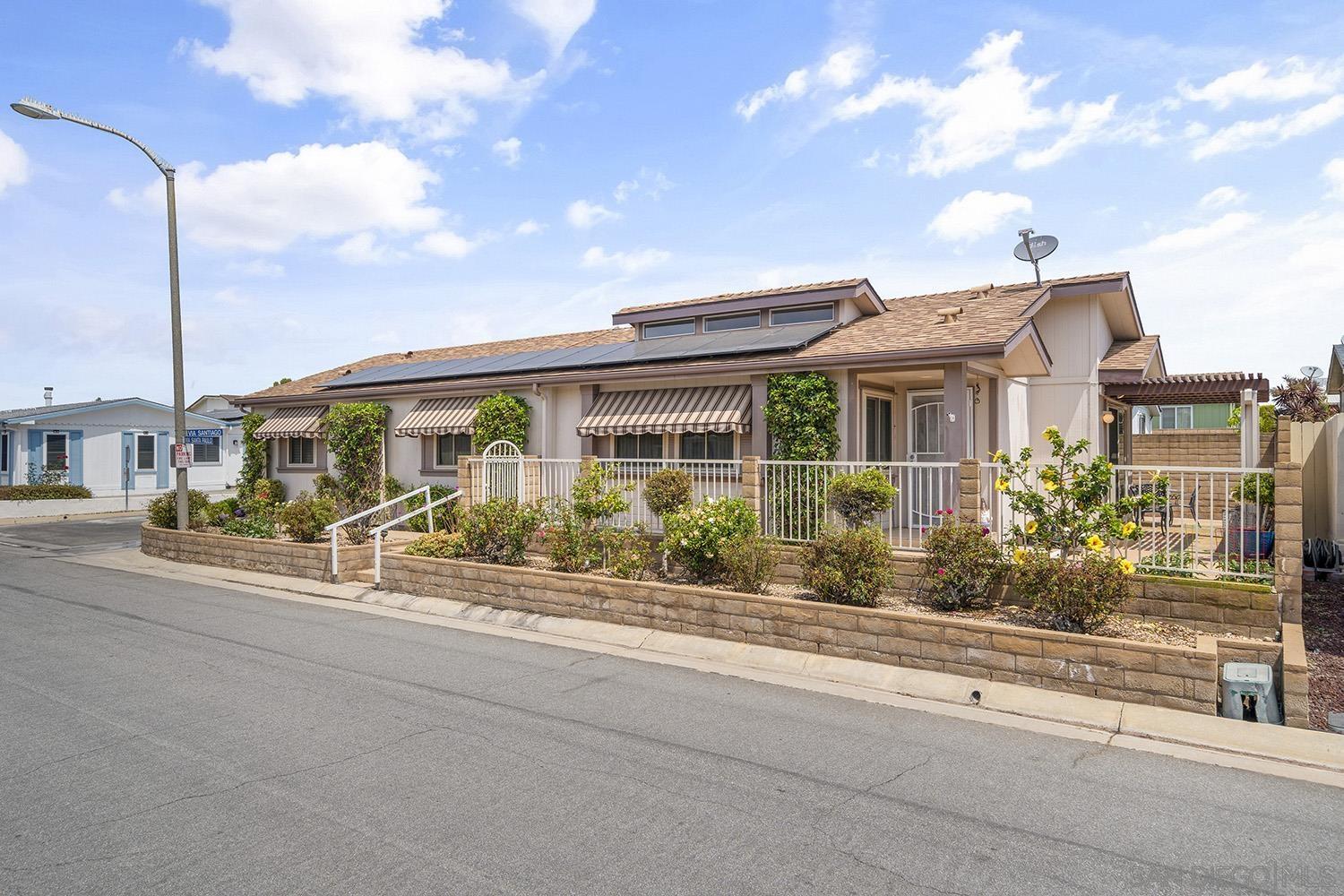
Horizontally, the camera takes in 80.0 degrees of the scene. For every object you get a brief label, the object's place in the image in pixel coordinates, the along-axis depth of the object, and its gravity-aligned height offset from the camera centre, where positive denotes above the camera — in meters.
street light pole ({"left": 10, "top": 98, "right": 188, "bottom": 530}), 14.70 +2.37
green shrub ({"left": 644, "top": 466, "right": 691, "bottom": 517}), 11.19 -0.58
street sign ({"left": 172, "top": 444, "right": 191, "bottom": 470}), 15.31 -0.03
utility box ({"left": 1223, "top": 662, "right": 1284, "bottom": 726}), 6.16 -1.96
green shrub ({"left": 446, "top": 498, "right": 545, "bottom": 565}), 11.24 -1.11
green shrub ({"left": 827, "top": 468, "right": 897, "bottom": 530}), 9.54 -0.57
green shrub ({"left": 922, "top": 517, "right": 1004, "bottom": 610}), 8.23 -1.25
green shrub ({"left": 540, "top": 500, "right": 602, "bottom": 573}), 10.47 -1.26
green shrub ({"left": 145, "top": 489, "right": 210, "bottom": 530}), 16.95 -1.21
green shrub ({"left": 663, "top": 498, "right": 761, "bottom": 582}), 9.51 -0.99
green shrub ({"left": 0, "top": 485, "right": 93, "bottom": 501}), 26.69 -1.23
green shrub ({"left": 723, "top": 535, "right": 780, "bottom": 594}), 9.10 -1.32
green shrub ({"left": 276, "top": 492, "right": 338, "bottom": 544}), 13.84 -1.12
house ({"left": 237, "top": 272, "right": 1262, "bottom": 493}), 12.50 +1.25
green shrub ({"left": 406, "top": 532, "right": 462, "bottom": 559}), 12.05 -1.44
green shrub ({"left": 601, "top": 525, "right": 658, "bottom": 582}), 9.98 -1.33
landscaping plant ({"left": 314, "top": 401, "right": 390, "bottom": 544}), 18.17 +0.10
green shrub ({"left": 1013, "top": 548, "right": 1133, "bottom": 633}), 7.14 -1.30
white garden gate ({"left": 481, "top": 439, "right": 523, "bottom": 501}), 12.80 -0.40
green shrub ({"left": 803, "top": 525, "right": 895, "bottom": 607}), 8.25 -1.27
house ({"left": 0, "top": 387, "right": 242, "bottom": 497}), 28.58 +0.38
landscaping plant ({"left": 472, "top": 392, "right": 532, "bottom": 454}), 16.03 +0.60
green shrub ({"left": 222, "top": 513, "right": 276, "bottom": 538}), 15.27 -1.41
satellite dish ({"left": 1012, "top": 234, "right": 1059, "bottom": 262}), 14.59 +3.62
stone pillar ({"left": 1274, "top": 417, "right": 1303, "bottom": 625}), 7.39 -0.88
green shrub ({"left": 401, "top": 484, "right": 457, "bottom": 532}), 15.55 -1.20
